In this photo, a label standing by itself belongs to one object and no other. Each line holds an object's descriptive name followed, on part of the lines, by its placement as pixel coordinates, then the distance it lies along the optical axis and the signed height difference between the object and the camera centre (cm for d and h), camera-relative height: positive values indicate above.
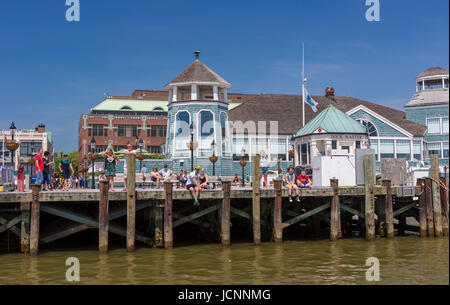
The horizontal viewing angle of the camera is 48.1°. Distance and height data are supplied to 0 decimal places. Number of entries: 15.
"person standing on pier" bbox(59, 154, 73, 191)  1991 +66
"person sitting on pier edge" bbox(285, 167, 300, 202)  1903 -8
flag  3956 +623
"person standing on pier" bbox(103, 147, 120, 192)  1825 +65
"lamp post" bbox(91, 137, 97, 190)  2808 +213
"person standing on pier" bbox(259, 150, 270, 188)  2497 +76
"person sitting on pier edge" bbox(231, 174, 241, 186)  2886 +2
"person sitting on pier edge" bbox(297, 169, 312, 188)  2005 -5
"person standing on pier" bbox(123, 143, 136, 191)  1780 +113
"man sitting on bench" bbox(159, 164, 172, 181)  2398 +38
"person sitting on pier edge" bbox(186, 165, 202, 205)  1788 -12
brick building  7288 +872
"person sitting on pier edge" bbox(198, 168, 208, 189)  1830 +9
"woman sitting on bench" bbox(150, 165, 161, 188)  2311 +29
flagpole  4017 +791
